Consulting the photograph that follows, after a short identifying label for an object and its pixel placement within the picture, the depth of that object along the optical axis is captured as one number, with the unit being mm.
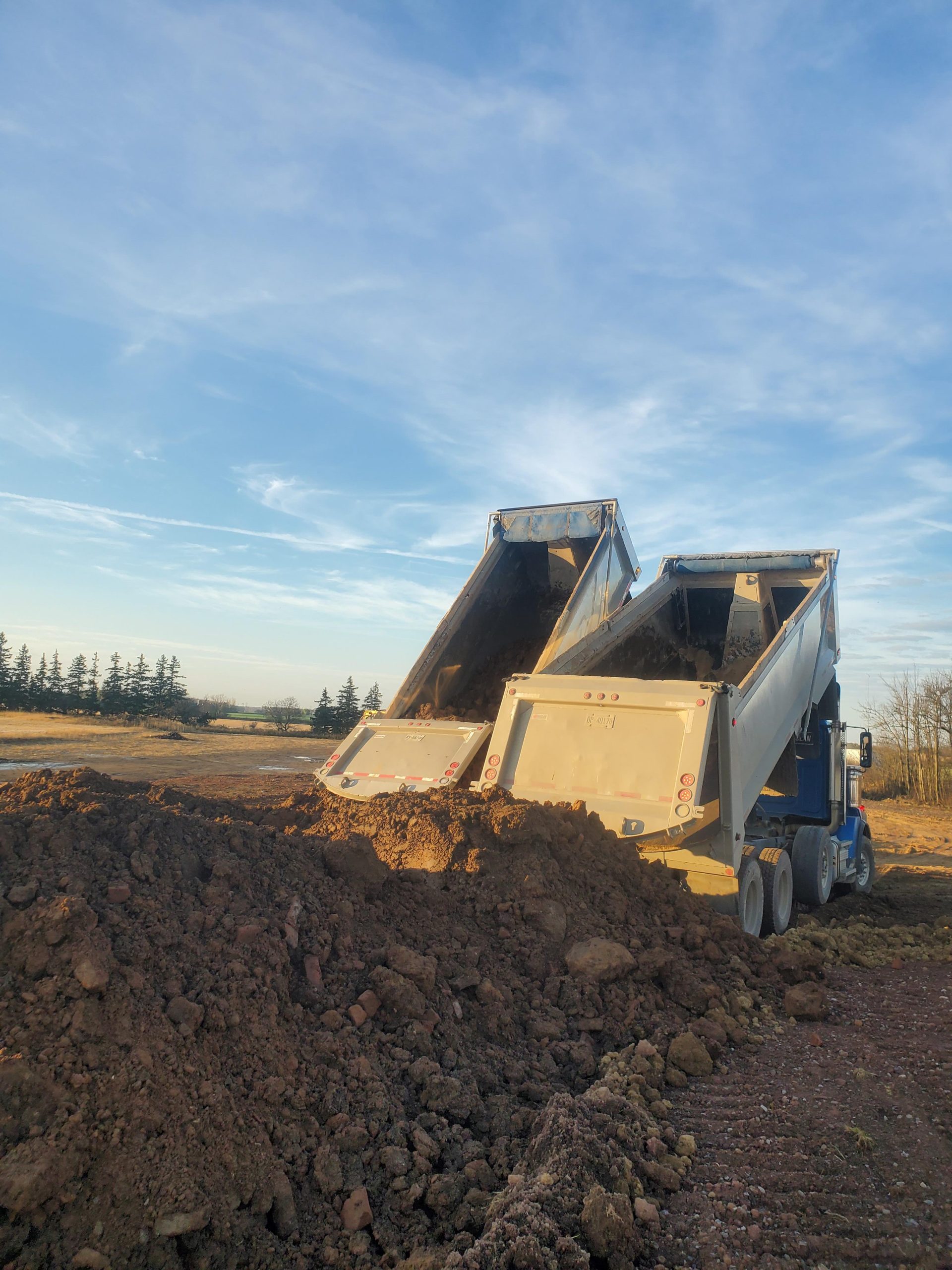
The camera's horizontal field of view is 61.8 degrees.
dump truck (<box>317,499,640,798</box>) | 6598
